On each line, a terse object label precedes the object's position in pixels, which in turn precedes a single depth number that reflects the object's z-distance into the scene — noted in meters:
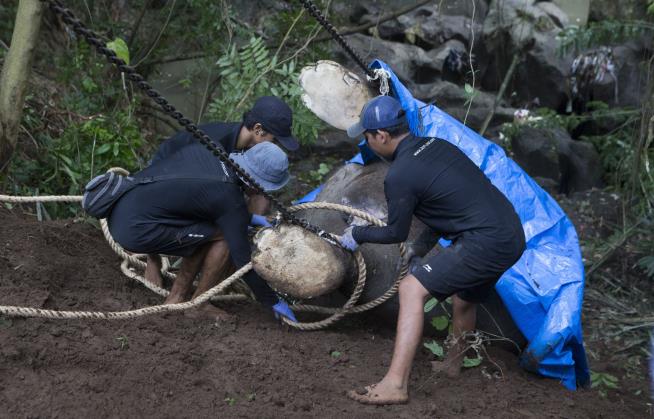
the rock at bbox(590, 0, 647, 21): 10.67
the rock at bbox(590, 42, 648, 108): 10.59
